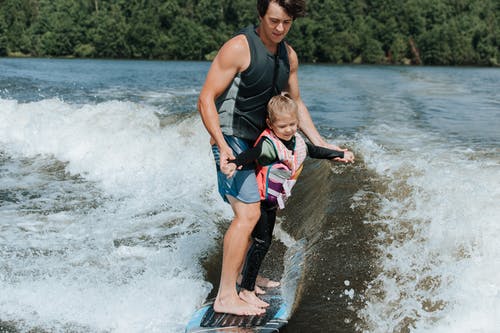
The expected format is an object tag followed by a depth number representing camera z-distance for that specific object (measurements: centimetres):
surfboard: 423
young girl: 411
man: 395
